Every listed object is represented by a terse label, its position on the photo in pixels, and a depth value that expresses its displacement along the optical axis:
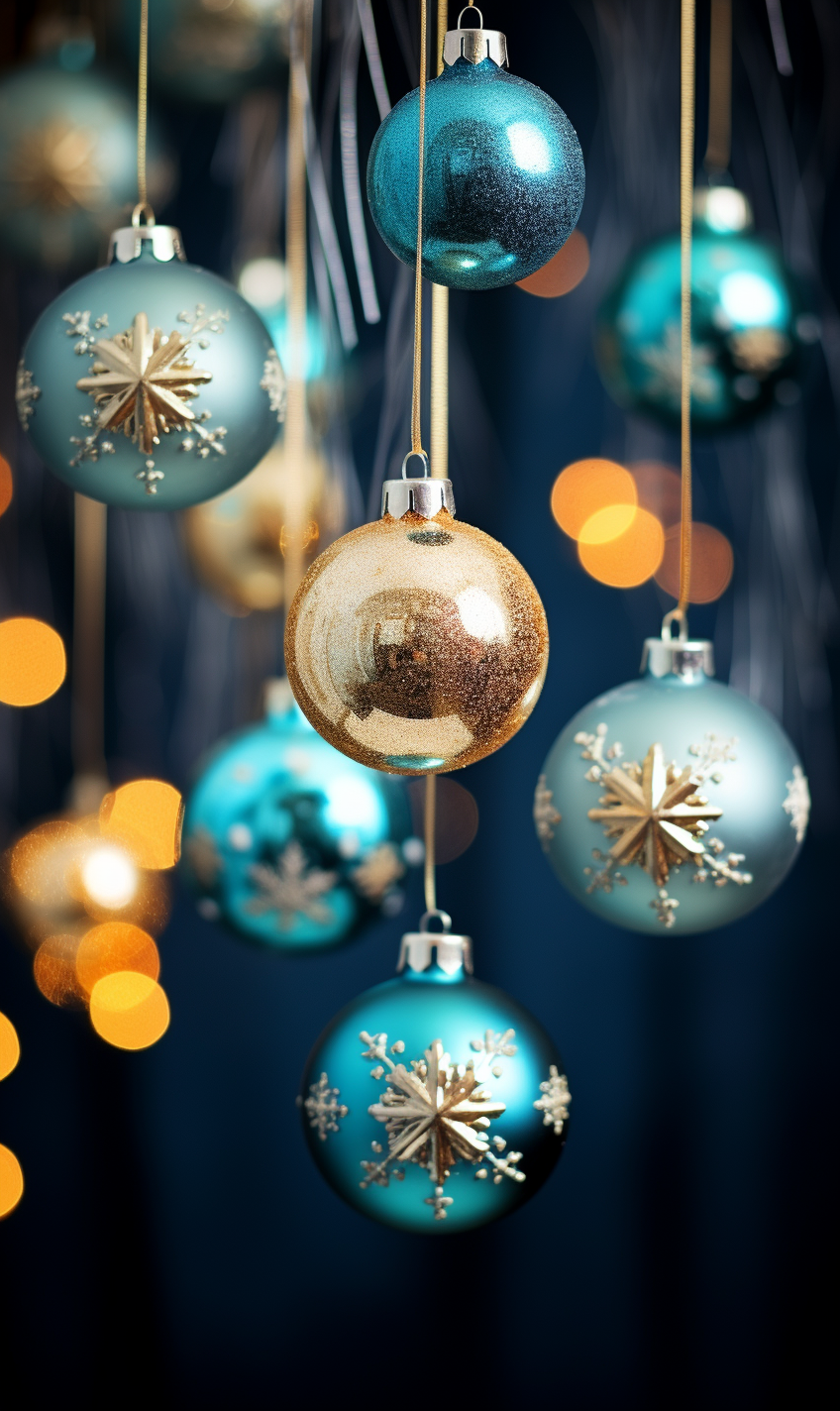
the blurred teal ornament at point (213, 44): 0.97
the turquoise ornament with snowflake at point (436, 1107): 0.84
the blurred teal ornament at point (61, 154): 0.99
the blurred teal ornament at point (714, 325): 0.96
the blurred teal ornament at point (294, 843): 0.92
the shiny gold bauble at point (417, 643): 0.77
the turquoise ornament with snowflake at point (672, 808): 0.84
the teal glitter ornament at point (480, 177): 0.78
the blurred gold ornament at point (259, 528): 1.02
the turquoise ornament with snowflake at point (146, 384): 0.83
